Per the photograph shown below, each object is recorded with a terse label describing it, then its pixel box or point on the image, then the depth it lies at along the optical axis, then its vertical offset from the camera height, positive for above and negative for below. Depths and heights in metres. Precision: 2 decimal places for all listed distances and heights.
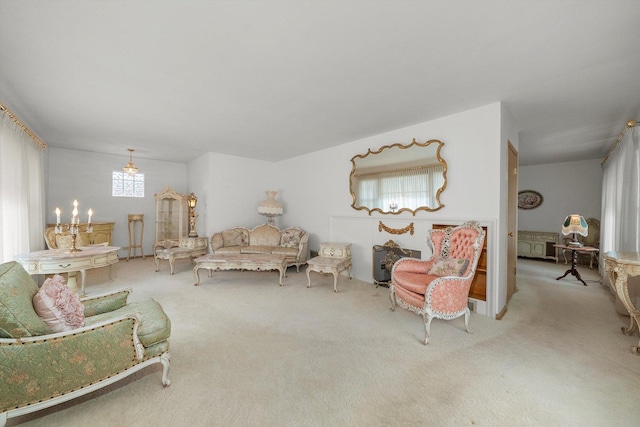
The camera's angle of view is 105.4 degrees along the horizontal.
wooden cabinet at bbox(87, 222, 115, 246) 5.71 -0.55
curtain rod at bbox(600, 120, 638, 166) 2.92 +1.22
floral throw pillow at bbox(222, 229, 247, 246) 5.74 -0.62
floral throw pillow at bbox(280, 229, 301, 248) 5.65 -0.61
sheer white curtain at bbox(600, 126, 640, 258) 3.26 +0.26
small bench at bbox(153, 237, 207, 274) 5.14 -0.83
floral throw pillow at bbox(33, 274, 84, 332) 1.58 -0.66
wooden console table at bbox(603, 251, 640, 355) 2.37 -0.58
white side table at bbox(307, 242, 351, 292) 4.23 -0.87
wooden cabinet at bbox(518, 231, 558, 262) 6.79 -0.88
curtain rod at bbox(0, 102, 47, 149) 2.85 +1.18
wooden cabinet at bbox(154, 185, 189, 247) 6.54 -0.11
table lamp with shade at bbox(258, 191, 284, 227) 6.10 +0.11
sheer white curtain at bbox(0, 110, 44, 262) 3.03 +0.29
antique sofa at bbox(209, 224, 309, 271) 5.23 -0.70
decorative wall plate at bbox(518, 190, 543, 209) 7.34 +0.44
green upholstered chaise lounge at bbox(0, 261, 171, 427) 1.38 -0.90
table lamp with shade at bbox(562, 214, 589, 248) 5.03 -0.26
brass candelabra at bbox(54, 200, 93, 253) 3.40 -0.27
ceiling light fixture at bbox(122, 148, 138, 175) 5.58 +0.98
